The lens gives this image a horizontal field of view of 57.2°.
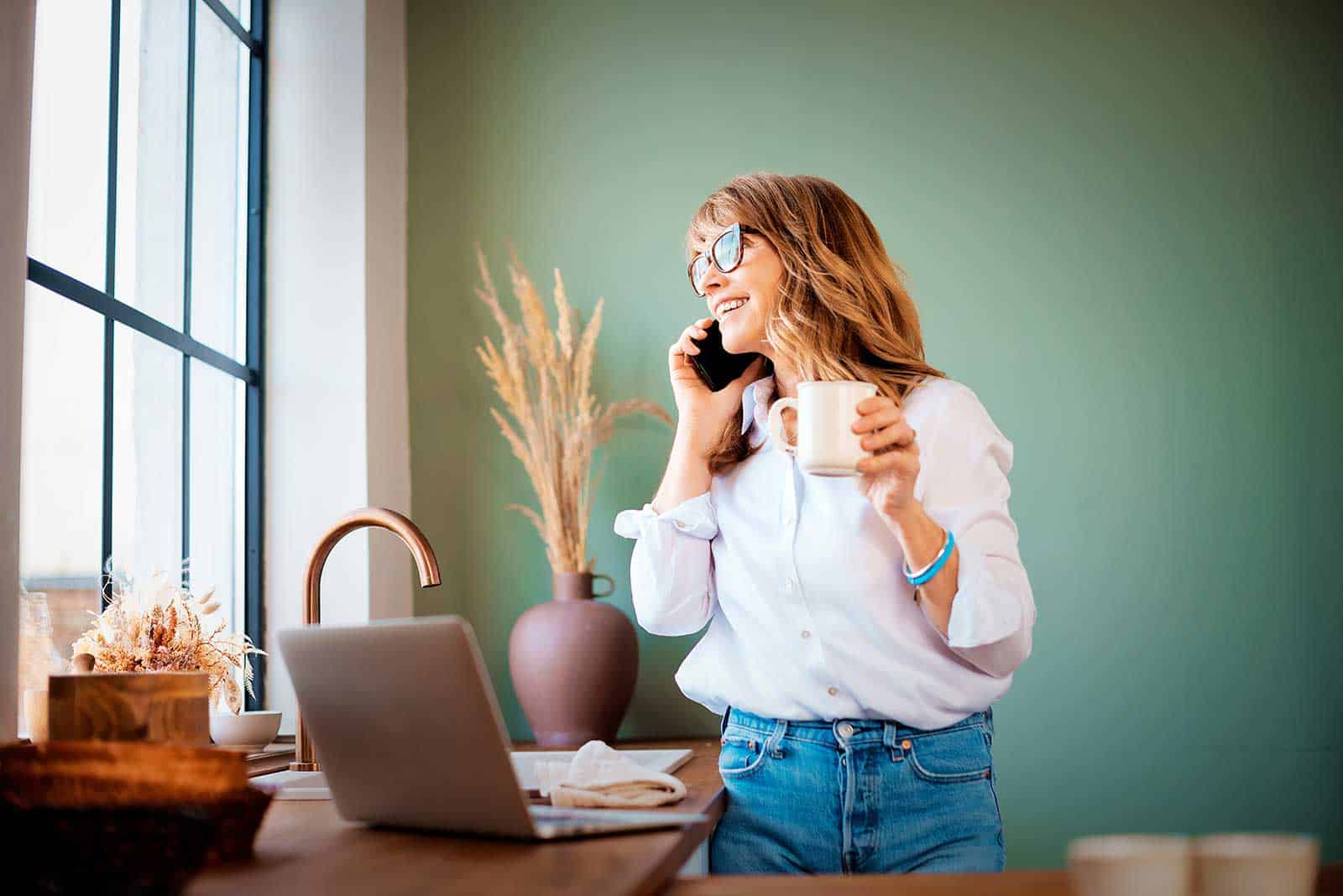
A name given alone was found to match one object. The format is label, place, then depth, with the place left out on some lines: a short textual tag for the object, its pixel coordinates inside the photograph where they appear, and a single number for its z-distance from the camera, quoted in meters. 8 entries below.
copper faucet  1.63
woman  1.58
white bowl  1.95
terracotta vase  2.69
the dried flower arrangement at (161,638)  1.87
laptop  1.06
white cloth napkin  1.33
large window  2.13
